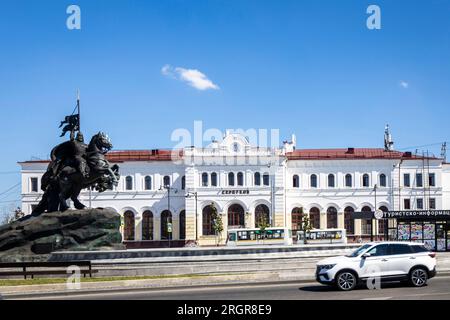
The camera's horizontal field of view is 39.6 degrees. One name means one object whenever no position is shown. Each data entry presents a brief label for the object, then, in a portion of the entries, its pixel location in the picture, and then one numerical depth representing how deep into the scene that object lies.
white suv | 18.47
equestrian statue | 28.72
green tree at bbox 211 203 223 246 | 68.88
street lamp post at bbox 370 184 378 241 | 71.60
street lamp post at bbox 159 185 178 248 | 69.05
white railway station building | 71.00
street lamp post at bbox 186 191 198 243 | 69.98
